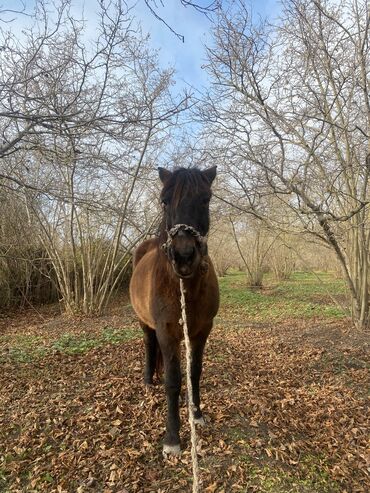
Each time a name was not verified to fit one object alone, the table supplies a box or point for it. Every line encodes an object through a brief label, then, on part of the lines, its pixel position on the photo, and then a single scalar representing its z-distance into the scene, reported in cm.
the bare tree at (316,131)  639
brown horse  224
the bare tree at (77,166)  418
